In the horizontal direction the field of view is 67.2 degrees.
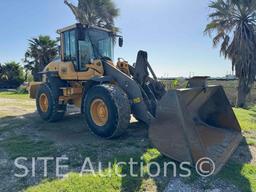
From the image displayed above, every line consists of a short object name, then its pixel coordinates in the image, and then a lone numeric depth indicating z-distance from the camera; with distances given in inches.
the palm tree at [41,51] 797.8
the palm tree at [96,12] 554.9
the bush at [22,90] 708.5
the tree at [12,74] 972.1
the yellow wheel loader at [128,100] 112.5
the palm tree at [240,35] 425.0
